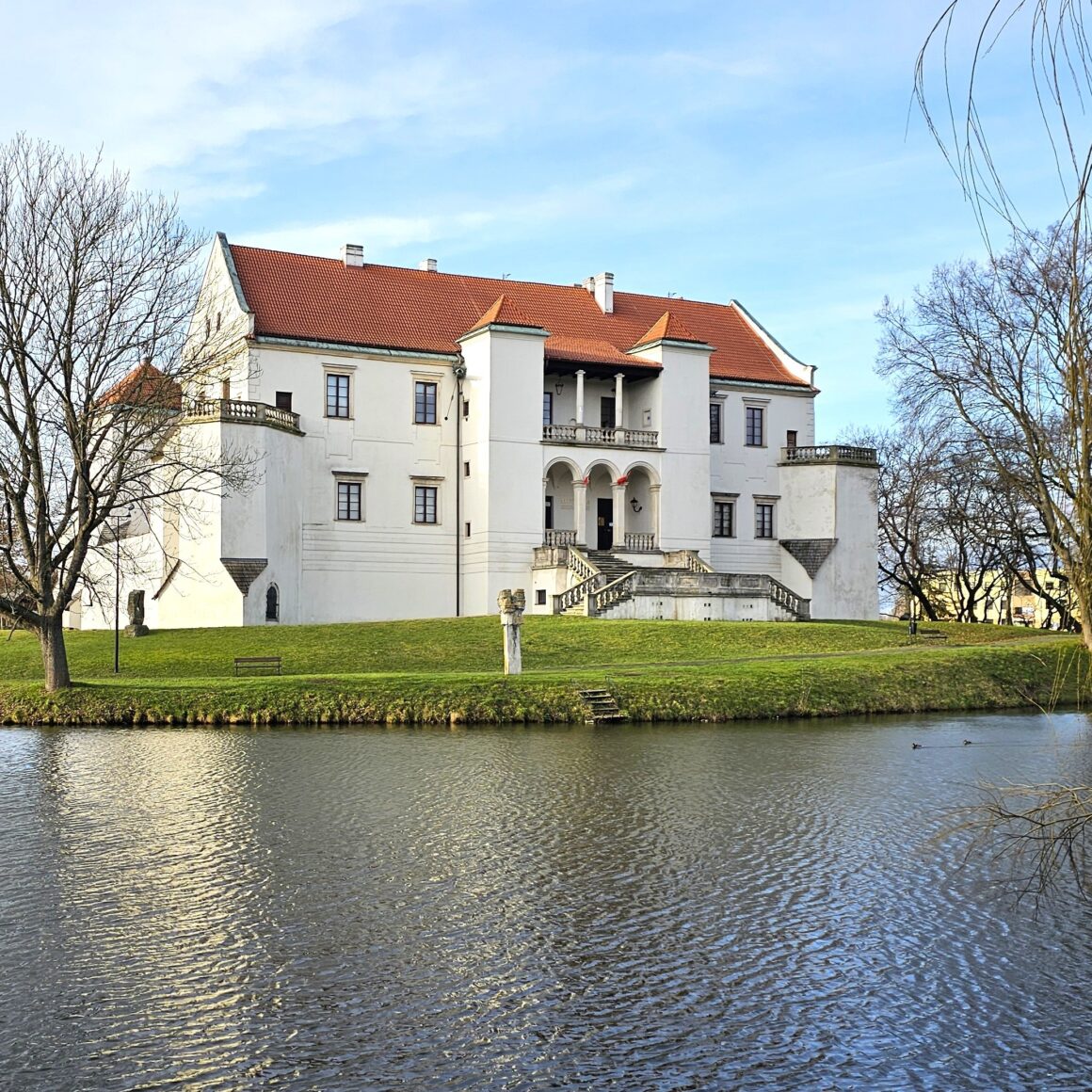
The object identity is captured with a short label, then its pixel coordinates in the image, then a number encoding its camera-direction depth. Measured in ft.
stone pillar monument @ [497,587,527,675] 105.91
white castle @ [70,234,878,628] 151.02
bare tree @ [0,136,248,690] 97.14
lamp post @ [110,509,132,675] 111.57
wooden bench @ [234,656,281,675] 115.44
